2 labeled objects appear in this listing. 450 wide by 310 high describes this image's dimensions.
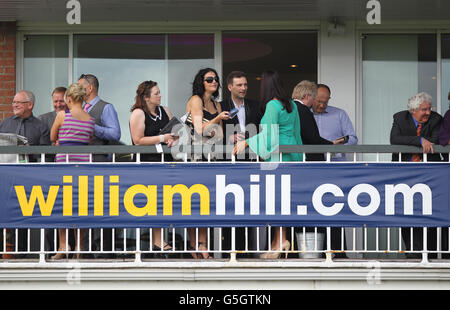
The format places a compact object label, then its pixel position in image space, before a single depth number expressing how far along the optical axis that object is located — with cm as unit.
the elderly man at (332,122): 1739
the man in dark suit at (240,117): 1539
